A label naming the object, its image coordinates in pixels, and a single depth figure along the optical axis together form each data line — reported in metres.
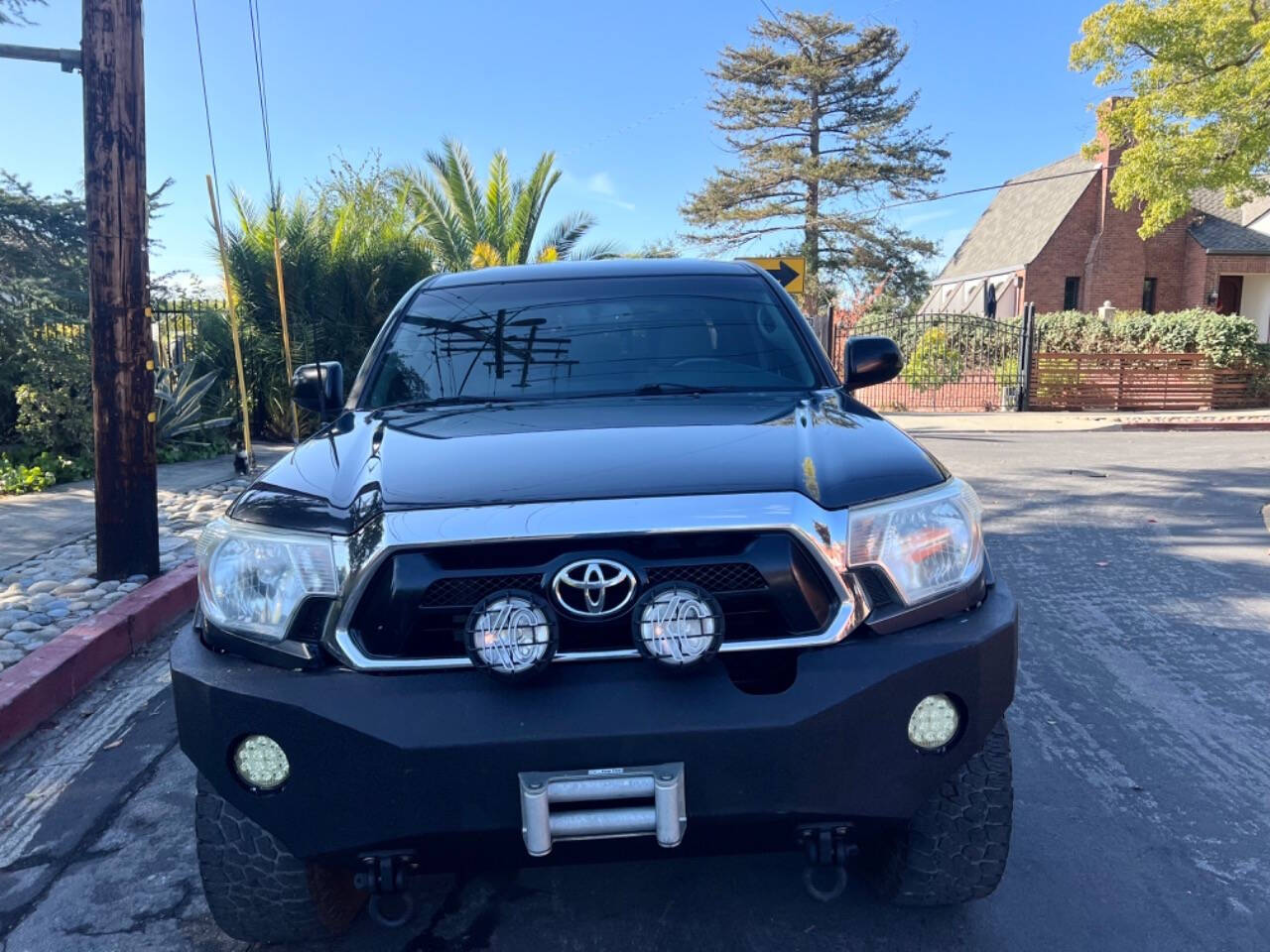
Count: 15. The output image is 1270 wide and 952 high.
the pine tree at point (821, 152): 35.31
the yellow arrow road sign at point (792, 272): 13.91
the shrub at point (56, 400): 9.89
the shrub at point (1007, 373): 20.48
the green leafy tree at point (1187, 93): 18.48
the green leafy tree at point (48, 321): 9.72
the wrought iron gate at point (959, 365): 20.77
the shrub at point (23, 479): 9.11
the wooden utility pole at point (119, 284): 5.45
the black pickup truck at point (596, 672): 1.95
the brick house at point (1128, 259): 32.03
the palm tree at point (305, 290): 13.62
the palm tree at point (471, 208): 19.80
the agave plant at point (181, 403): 11.27
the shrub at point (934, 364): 20.86
